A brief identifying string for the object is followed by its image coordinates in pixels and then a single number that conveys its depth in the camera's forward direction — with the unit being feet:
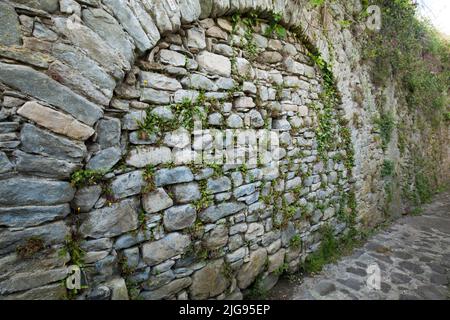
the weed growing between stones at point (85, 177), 5.02
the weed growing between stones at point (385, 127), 15.85
